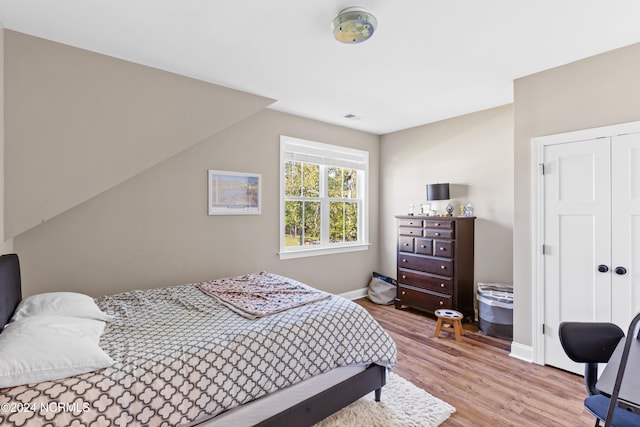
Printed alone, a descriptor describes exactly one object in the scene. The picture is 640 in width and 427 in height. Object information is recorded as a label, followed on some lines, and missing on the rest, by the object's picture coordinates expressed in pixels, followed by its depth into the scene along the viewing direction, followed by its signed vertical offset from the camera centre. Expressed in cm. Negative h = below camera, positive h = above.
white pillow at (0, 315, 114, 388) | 124 -58
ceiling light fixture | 190 +119
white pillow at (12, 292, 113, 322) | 182 -56
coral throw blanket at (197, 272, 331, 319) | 218 -64
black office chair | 136 -68
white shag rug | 199 -131
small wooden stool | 325 -112
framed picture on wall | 339 +26
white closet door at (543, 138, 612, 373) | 243 -16
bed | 127 -75
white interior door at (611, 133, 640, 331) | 230 -7
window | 409 +25
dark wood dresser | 368 -58
